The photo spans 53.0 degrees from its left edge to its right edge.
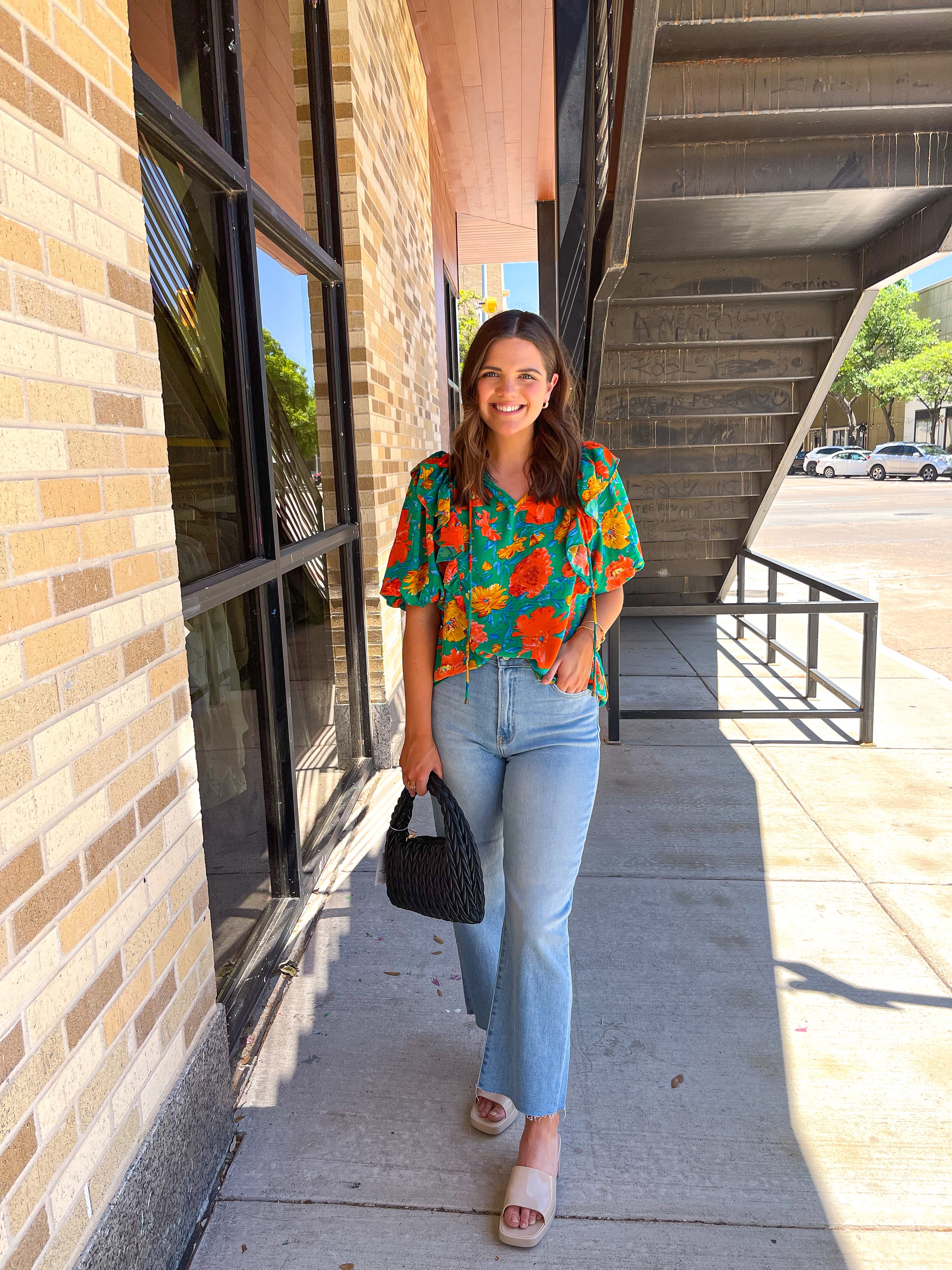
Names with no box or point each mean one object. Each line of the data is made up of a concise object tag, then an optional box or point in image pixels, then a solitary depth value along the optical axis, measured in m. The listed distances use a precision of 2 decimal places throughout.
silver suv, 35.78
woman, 2.15
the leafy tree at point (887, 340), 49.94
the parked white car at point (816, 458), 43.78
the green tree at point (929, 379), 47.28
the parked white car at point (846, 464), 41.00
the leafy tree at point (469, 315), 31.67
